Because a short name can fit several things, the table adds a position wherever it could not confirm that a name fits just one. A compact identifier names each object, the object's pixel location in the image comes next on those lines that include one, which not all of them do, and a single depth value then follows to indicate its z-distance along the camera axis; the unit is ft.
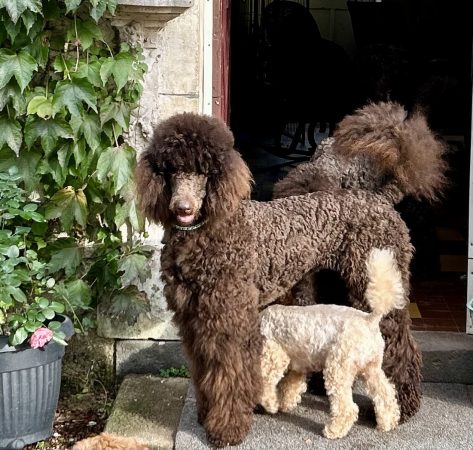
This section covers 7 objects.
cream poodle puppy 11.72
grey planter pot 12.17
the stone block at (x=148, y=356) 14.61
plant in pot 12.16
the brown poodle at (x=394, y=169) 12.51
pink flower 12.09
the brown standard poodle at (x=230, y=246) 11.05
